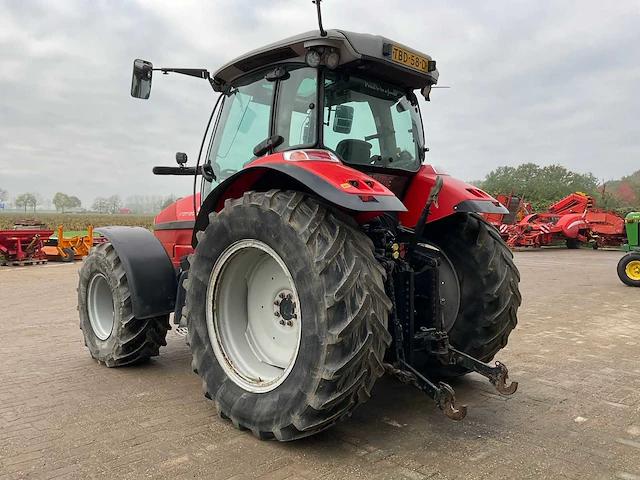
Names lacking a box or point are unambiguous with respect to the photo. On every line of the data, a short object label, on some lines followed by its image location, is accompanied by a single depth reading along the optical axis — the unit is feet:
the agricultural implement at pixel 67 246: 54.54
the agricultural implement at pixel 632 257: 34.37
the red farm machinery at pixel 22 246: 50.21
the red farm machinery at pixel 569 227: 67.97
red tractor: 8.75
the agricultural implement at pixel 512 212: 67.67
